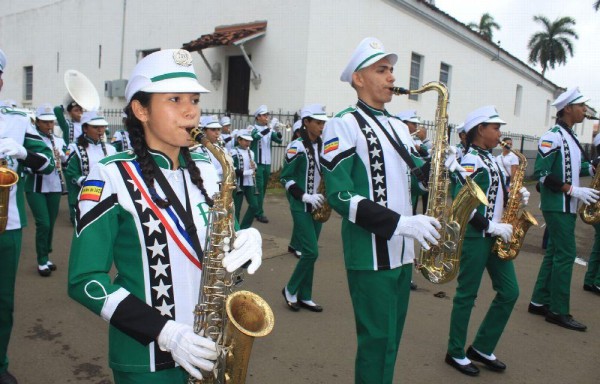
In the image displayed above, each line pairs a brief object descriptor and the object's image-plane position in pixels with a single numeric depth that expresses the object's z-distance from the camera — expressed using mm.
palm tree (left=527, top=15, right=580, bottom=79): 49688
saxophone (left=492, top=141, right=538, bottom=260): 4301
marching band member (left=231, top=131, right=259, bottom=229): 9070
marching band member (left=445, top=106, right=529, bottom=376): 4273
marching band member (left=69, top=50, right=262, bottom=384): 1812
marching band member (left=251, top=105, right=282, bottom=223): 11039
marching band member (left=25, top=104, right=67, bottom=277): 6391
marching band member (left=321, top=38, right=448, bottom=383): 2926
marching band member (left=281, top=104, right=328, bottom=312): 5570
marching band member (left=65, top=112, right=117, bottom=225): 7453
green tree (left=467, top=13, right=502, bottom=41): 47781
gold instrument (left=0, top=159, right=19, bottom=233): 3270
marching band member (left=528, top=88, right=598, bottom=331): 5512
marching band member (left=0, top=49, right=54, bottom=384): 3631
